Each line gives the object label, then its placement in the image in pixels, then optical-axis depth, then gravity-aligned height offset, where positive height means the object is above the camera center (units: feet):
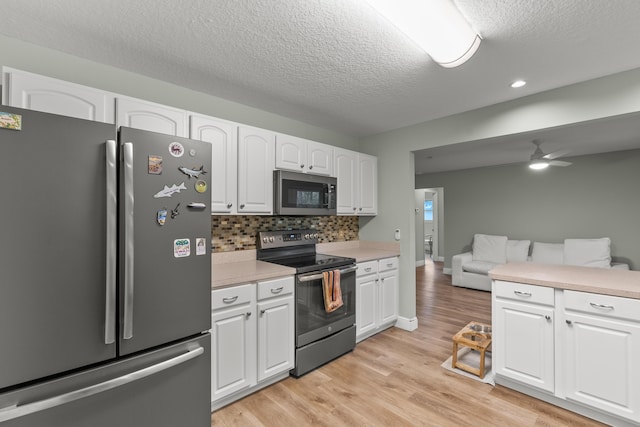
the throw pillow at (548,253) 16.69 -2.14
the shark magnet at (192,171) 5.15 +0.87
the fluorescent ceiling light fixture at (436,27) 4.64 +3.34
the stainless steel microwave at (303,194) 8.89 +0.81
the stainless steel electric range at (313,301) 8.18 -2.48
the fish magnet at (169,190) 4.86 +0.49
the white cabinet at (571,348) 5.98 -3.00
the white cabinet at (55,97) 5.07 +2.32
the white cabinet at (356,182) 10.99 +1.44
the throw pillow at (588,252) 15.28 -1.95
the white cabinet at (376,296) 10.10 -2.89
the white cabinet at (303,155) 9.10 +2.09
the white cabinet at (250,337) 6.54 -2.90
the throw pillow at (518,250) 17.85 -2.07
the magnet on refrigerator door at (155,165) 4.78 +0.90
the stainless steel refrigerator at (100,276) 3.66 -0.82
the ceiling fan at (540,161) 12.31 +2.37
